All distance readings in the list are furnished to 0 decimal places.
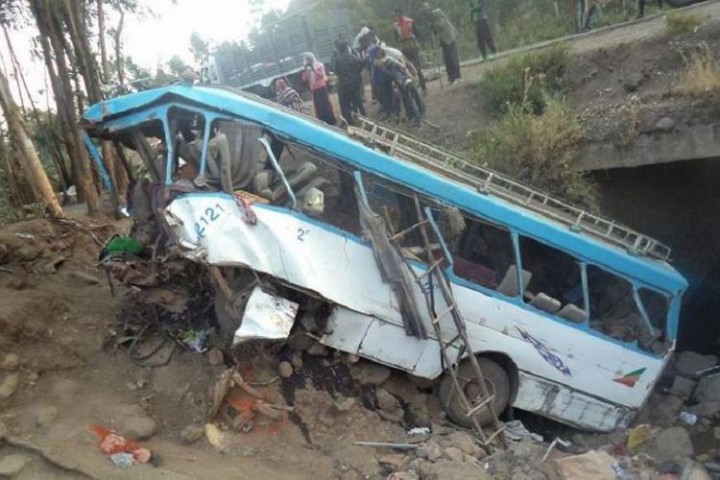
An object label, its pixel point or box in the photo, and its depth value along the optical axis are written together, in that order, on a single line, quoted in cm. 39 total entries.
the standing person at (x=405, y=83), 1099
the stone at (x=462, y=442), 575
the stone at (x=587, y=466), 564
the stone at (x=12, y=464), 466
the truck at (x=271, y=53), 1809
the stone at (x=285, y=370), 593
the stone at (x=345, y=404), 597
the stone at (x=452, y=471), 516
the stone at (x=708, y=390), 793
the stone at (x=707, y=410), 768
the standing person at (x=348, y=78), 1127
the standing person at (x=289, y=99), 1134
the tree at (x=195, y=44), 4341
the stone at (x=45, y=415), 527
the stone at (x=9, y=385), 553
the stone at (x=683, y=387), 828
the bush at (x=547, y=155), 940
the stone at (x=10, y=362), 579
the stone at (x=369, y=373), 619
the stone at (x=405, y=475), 528
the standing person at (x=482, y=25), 1270
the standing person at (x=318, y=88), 1147
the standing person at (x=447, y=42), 1196
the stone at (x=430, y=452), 551
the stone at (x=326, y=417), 591
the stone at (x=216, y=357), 597
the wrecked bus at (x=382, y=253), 558
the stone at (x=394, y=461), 554
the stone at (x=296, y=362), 601
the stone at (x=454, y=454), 548
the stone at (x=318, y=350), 597
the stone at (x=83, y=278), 784
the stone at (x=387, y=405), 618
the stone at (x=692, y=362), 865
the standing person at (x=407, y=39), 1252
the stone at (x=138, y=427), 538
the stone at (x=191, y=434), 549
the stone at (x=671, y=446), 666
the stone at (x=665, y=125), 877
